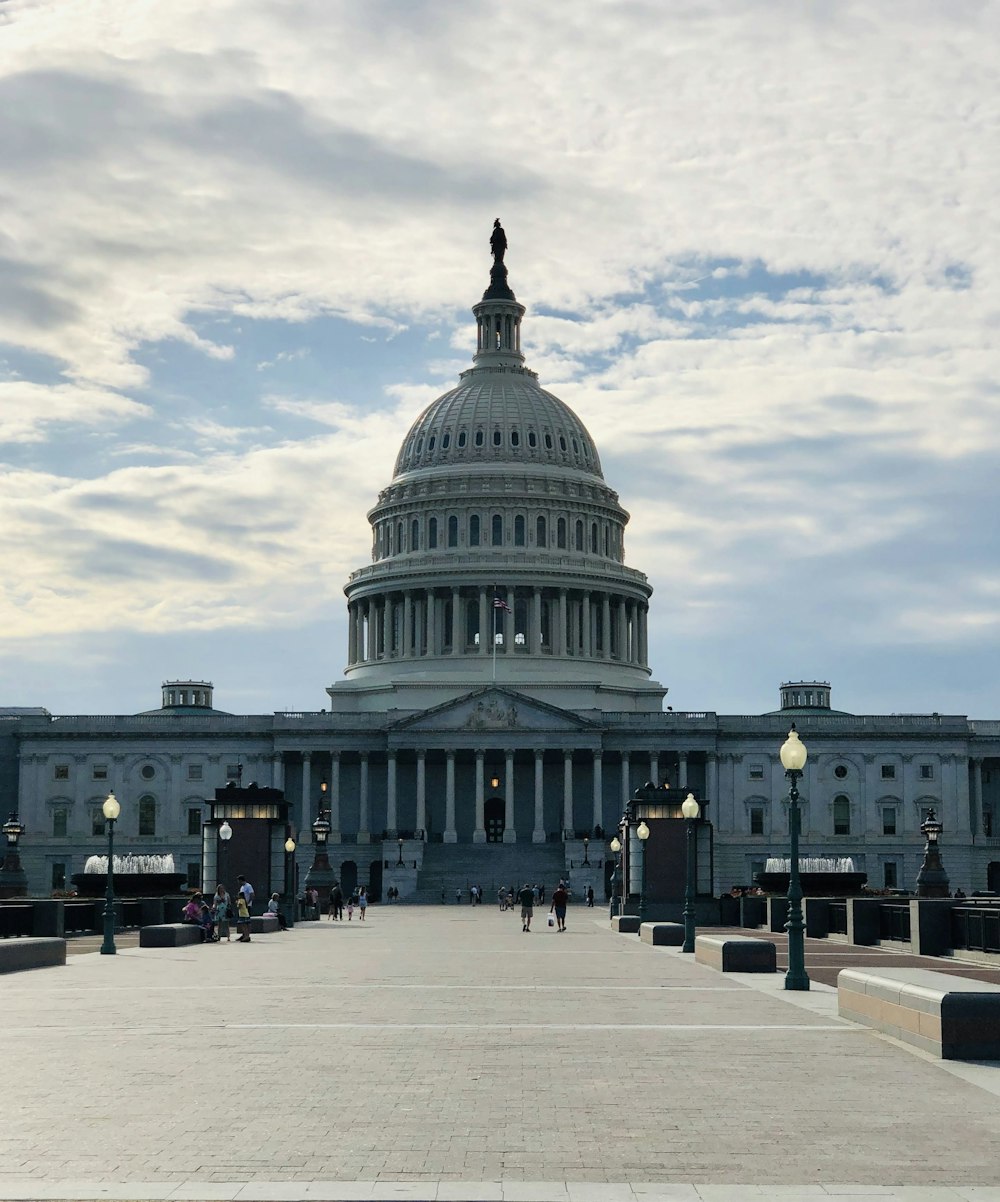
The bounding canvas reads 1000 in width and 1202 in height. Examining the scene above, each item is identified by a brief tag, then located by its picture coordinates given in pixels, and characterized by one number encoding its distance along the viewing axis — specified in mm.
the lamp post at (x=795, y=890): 33031
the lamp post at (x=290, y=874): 72875
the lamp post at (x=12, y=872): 95500
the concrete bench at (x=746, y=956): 38438
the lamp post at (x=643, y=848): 67988
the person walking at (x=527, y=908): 69875
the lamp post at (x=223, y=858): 71312
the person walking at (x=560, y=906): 69125
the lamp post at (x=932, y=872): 90750
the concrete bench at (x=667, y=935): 54312
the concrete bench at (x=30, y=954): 38000
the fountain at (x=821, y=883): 79875
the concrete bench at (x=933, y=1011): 21094
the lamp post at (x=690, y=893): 48531
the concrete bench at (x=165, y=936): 50344
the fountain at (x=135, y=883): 86000
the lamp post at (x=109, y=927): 46216
